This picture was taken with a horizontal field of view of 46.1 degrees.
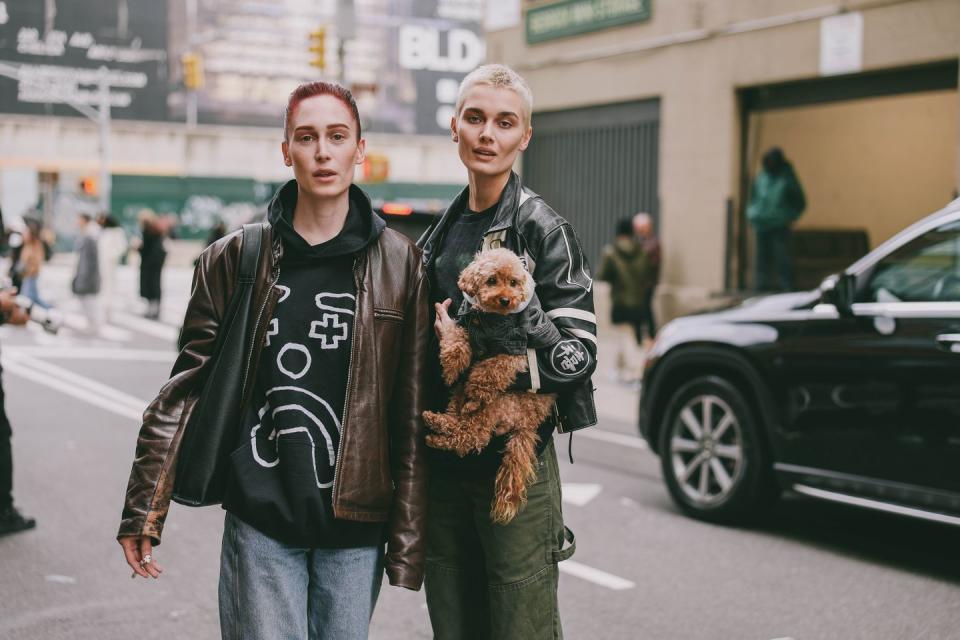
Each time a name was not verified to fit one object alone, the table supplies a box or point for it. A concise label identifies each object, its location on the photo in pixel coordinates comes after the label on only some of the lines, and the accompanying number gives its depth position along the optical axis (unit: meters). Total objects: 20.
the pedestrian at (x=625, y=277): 13.16
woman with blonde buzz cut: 2.91
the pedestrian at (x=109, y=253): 20.06
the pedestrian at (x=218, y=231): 16.90
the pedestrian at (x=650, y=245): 15.31
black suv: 5.44
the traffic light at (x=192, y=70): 29.44
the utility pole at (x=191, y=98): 51.09
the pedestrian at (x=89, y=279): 18.33
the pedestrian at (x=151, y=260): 20.92
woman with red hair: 2.75
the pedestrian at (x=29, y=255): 15.64
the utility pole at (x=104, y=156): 37.76
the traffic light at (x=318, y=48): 20.34
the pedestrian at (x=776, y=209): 13.45
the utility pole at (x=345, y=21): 19.39
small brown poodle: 2.72
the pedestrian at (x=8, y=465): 5.89
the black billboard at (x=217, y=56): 48.91
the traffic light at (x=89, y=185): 33.28
